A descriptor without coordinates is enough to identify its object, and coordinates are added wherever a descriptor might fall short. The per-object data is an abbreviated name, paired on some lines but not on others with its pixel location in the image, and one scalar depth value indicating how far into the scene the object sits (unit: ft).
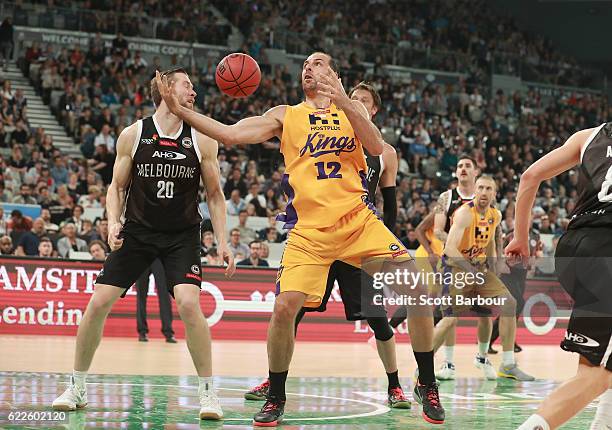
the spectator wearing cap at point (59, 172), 59.52
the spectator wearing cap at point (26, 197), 55.31
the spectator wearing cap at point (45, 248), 47.57
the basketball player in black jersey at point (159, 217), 21.07
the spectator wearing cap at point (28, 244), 48.93
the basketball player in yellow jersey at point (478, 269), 31.22
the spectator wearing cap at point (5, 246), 48.37
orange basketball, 22.61
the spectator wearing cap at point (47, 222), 51.58
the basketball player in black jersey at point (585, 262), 14.49
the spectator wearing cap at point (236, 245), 52.73
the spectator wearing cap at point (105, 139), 65.10
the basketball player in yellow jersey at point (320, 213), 20.03
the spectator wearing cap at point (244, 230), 56.39
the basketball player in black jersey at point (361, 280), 23.68
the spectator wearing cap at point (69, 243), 49.85
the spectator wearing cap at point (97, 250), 48.26
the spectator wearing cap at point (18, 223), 50.39
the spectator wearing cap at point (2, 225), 51.19
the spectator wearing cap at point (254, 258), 51.21
